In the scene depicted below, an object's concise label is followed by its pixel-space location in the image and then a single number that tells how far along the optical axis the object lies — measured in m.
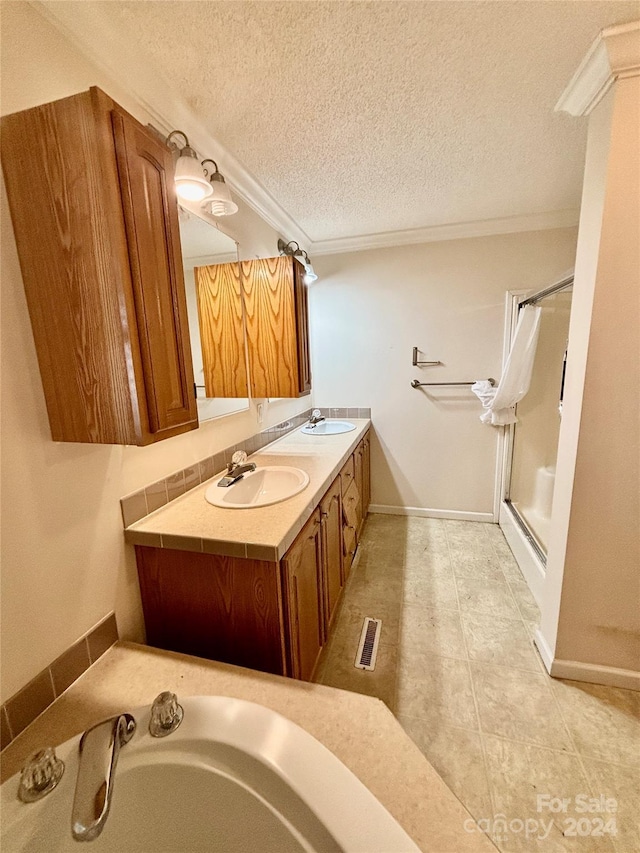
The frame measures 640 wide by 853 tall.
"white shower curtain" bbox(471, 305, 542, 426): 2.20
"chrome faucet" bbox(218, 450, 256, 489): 1.43
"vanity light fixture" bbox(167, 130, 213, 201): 1.12
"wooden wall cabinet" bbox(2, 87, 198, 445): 0.72
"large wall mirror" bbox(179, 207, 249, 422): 1.44
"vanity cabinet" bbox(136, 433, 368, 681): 1.02
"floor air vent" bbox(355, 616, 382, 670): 1.54
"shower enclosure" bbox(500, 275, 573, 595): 2.29
